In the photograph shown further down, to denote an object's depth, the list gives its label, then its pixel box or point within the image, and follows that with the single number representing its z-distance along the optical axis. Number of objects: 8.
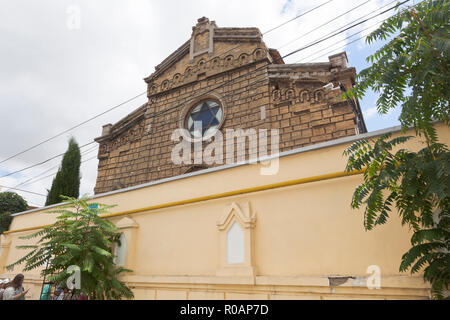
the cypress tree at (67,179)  17.69
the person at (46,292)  7.95
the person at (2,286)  7.51
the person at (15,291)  6.92
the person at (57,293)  7.57
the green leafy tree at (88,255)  6.03
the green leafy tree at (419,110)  3.15
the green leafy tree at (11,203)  17.81
